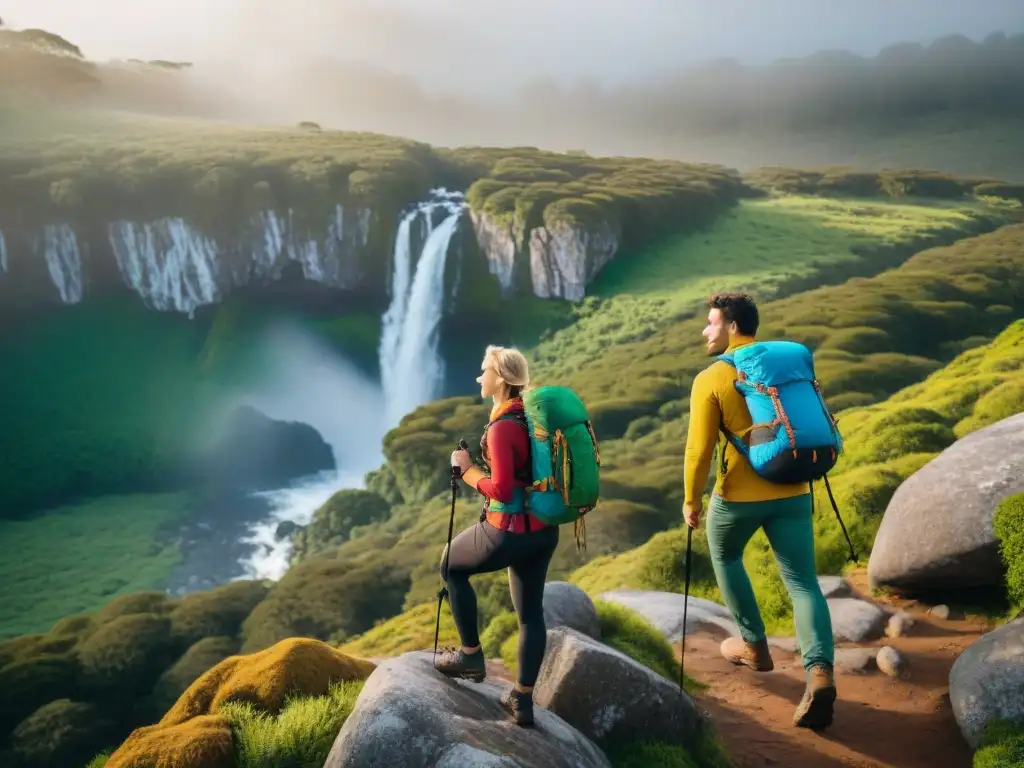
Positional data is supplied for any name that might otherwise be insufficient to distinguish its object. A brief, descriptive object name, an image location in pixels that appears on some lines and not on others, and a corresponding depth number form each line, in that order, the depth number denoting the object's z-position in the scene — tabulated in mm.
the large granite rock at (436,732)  4793
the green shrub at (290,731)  5457
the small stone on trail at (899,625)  8469
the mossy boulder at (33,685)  28703
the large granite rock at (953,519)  8320
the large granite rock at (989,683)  5992
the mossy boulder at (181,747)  5242
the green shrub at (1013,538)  7977
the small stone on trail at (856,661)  7594
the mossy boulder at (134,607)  34969
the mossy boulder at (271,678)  6199
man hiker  6152
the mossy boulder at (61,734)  26094
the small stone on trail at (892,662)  7406
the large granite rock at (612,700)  6273
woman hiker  5191
